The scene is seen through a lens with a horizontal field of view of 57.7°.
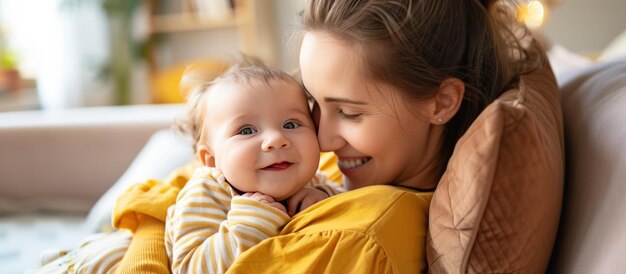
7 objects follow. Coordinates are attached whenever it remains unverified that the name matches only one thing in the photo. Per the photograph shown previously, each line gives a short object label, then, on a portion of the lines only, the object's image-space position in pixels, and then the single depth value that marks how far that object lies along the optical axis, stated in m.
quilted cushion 0.72
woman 0.88
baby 0.92
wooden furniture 4.27
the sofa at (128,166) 0.82
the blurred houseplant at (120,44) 3.90
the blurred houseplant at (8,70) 3.54
